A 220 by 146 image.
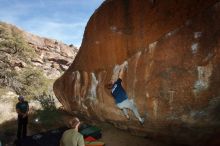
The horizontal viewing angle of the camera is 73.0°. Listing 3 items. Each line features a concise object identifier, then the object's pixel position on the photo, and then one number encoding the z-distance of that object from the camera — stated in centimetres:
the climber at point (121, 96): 403
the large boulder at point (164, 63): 331
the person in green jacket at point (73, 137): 275
